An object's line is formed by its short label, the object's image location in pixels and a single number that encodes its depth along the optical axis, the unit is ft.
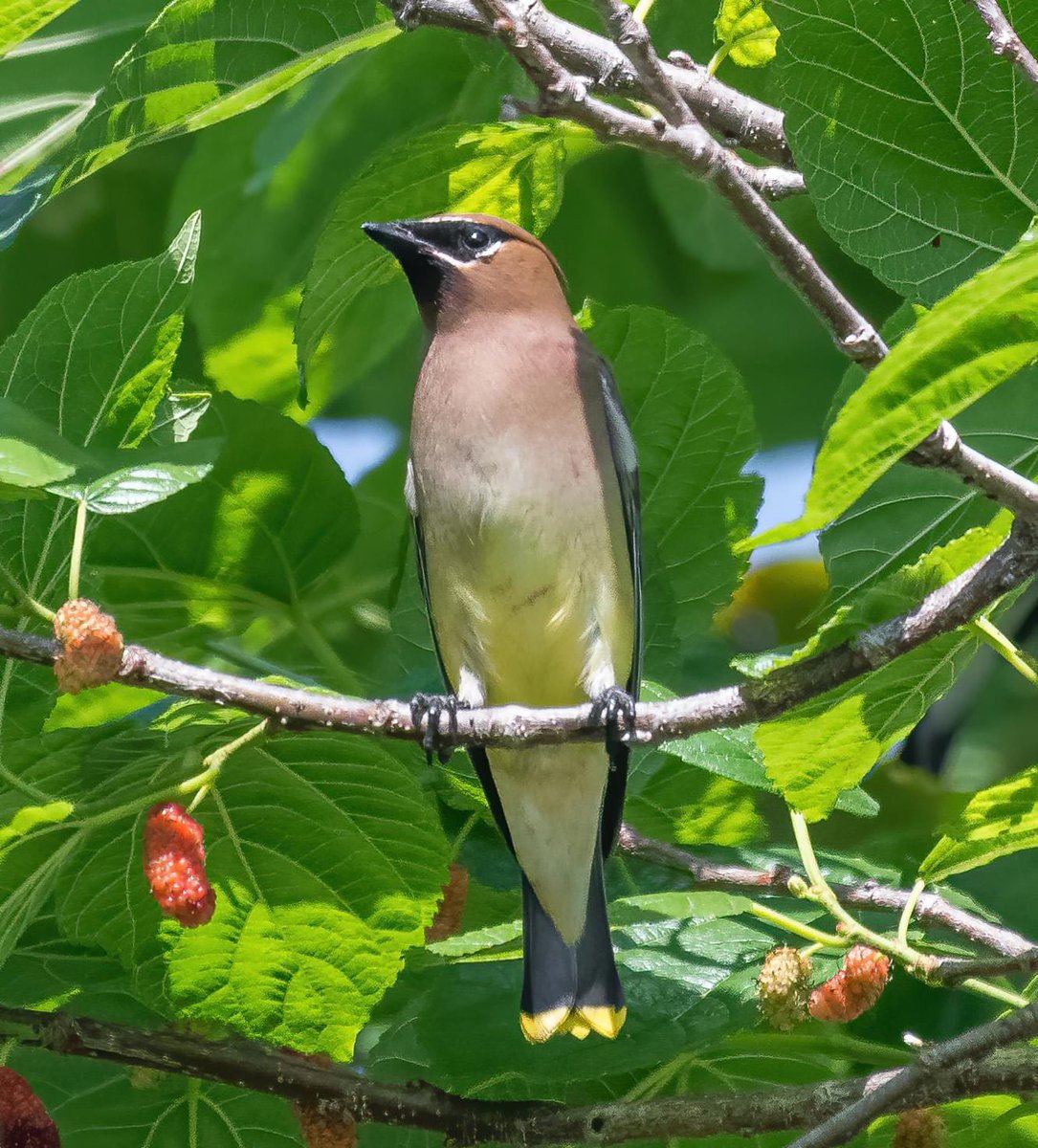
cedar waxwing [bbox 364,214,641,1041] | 25.62
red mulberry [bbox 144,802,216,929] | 17.54
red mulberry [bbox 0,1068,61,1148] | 18.35
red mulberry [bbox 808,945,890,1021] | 18.39
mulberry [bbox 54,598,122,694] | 16.34
